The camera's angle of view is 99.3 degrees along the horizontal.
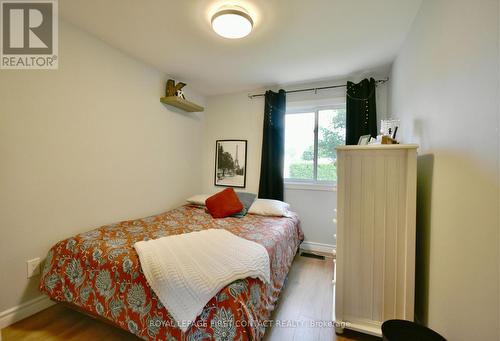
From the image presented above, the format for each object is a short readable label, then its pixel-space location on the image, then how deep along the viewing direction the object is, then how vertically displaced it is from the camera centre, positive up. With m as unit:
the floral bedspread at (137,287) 1.12 -0.79
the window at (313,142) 3.05 +0.40
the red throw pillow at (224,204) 2.70 -0.49
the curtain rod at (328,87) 2.74 +1.15
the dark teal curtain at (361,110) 2.73 +0.77
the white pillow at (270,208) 2.71 -0.53
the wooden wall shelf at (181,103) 2.81 +0.88
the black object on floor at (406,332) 1.06 -0.84
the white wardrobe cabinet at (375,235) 1.40 -0.46
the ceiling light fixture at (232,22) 1.64 +1.16
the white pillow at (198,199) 3.11 -0.49
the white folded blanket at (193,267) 1.12 -0.61
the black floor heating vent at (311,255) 2.90 -1.21
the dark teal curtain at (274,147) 3.17 +0.31
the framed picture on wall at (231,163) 3.51 +0.07
